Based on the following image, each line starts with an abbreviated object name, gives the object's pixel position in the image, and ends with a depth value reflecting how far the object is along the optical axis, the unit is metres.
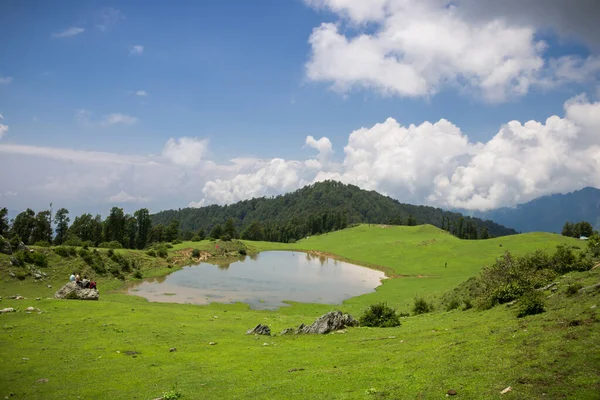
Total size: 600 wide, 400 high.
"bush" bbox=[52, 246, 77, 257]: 60.50
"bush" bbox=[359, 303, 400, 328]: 29.66
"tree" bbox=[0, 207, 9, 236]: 91.70
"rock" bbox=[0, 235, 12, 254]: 52.23
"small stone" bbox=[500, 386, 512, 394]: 11.00
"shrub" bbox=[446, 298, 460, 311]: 35.03
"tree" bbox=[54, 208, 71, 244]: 116.38
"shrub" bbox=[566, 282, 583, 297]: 20.30
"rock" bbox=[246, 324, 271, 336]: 27.97
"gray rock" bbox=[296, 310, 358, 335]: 26.69
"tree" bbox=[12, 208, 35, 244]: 105.25
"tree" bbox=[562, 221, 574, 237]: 147.77
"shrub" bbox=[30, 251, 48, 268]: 54.72
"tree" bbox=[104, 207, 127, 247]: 119.19
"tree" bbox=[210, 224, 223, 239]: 173.85
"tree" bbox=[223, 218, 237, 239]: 187.48
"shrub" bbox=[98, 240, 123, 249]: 91.83
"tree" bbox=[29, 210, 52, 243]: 105.53
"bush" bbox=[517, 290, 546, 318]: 19.94
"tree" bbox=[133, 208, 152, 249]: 134.38
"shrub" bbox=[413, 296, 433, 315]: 38.82
